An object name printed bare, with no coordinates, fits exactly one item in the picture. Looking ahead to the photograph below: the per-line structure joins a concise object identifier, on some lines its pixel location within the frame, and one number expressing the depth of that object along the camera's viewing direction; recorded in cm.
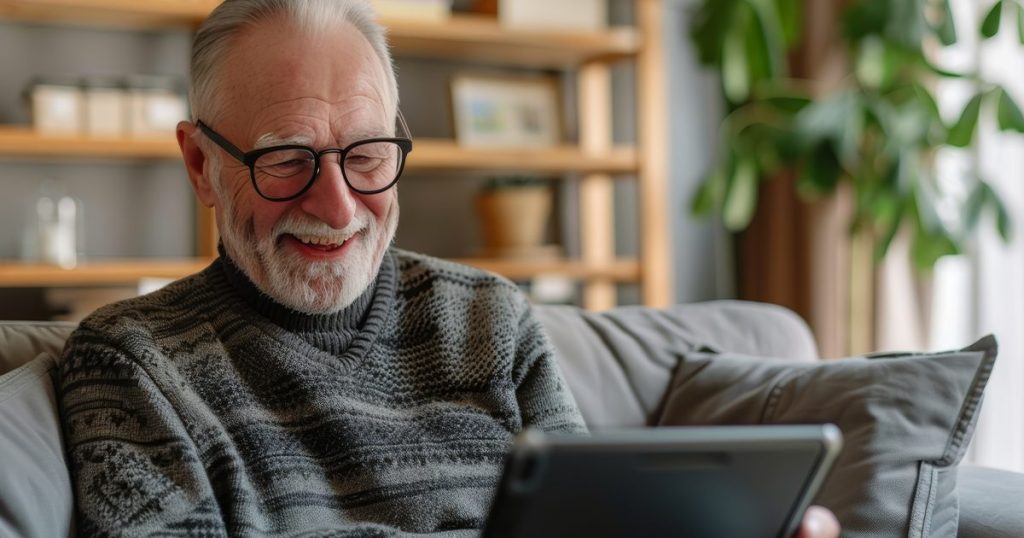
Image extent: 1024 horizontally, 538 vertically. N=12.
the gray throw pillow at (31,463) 112
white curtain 298
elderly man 126
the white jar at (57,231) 294
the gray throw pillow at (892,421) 142
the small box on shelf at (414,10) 311
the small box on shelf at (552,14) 327
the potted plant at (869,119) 262
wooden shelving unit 287
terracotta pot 334
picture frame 336
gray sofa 118
